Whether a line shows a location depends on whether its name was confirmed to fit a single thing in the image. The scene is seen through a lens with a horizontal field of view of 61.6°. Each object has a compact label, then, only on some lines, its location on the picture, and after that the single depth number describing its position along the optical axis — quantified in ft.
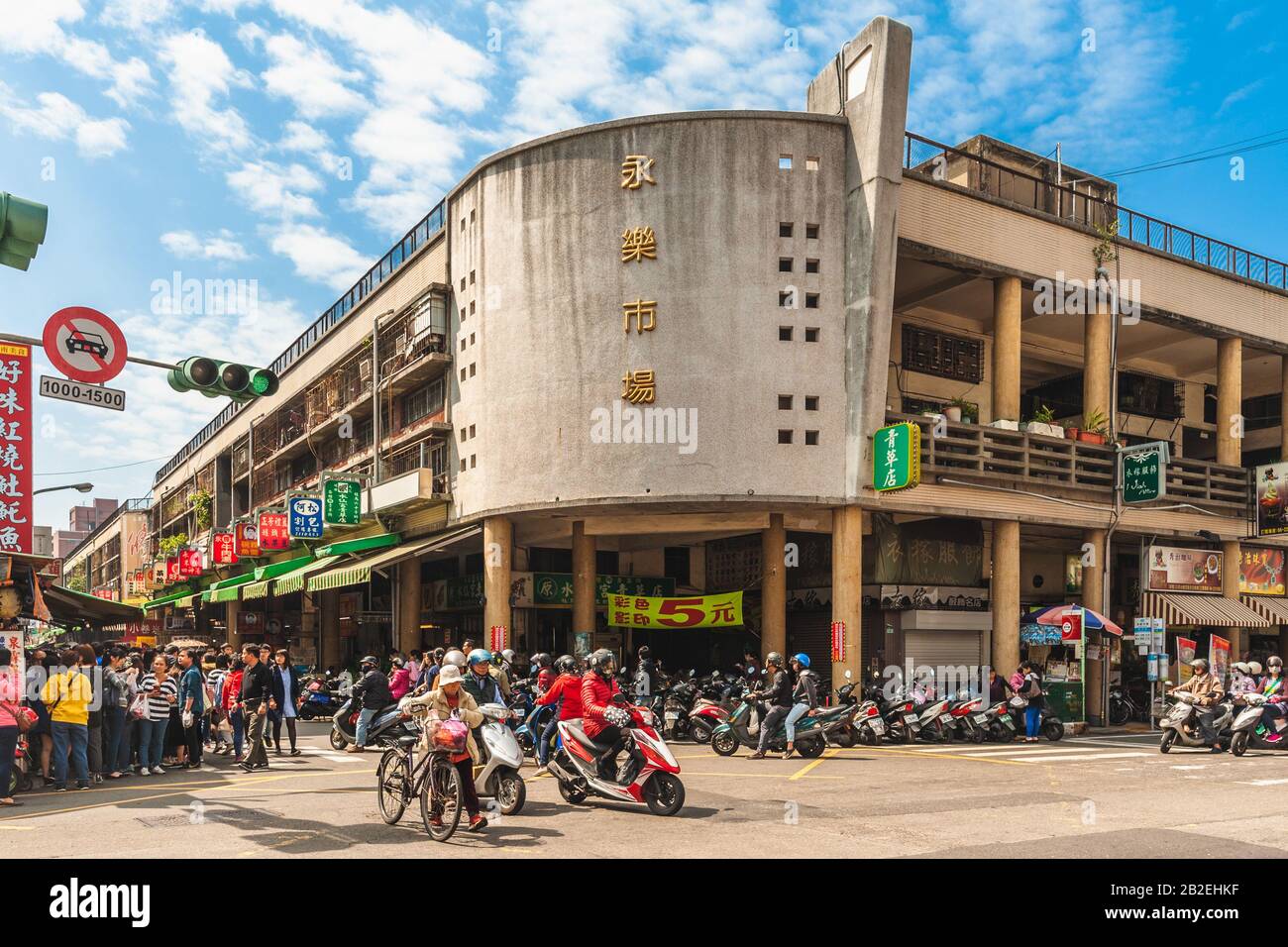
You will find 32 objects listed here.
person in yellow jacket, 48.96
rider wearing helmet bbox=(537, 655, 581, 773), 42.34
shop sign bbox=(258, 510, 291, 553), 138.21
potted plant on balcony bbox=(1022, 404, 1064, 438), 96.07
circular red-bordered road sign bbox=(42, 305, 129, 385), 37.37
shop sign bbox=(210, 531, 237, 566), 157.48
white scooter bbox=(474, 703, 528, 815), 37.11
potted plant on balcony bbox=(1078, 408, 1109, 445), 99.25
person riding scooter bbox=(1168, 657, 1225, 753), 68.44
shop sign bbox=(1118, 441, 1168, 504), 96.48
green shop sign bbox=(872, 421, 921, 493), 82.02
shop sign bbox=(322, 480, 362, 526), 120.78
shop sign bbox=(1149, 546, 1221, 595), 105.29
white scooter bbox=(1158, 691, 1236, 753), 68.49
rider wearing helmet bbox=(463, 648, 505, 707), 50.72
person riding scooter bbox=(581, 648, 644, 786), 40.86
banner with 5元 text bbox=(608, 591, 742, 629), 96.02
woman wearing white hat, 34.19
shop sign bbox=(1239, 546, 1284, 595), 112.88
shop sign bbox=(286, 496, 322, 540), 121.49
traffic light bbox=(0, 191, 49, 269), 31.17
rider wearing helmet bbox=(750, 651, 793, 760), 62.44
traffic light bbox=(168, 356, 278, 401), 43.27
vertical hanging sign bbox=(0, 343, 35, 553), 60.85
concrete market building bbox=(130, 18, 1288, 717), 87.10
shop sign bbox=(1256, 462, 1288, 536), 109.60
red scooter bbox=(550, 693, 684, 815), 39.86
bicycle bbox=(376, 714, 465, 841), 33.86
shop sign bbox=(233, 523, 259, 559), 152.97
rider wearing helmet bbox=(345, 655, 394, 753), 56.80
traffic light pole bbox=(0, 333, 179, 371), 38.58
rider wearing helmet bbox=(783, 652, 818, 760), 62.23
